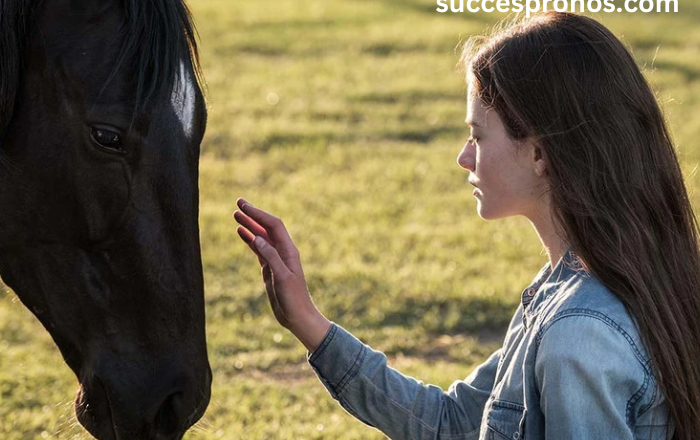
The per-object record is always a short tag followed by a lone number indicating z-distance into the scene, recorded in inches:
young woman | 178.1
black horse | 196.9
